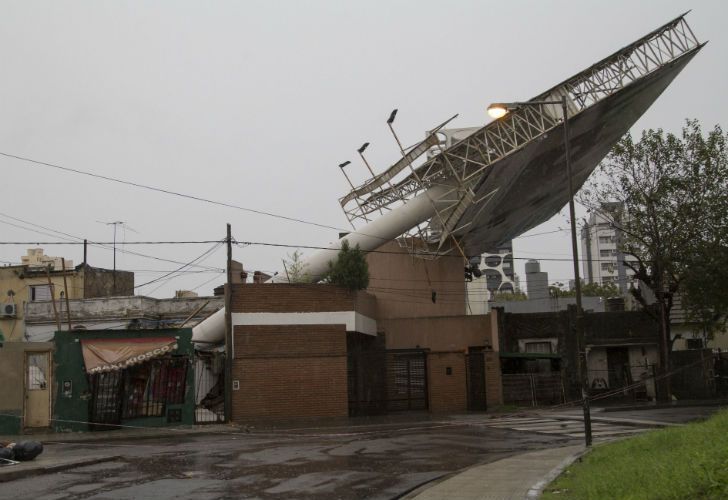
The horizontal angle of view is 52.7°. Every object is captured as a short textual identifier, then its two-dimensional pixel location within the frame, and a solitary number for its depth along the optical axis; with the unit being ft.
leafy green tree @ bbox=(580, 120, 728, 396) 102.01
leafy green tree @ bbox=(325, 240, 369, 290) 98.43
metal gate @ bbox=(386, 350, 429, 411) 101.33
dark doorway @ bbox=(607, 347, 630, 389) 129.31
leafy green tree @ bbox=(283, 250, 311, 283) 108.37
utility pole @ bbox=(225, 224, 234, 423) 89.15
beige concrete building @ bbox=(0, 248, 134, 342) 144.25
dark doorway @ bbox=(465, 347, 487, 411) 100.89
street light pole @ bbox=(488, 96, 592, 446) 50.72
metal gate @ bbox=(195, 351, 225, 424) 89.07
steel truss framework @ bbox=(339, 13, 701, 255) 109.29
